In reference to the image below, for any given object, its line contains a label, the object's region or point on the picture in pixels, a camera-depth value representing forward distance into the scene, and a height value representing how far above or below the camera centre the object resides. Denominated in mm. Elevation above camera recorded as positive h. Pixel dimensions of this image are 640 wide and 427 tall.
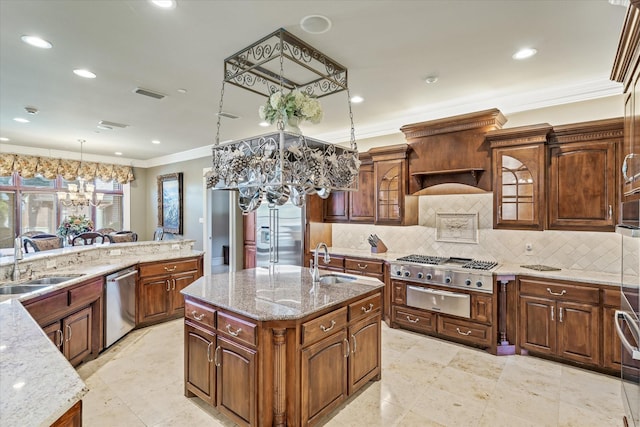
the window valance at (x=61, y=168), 6348 +994
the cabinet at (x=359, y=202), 4805 +159
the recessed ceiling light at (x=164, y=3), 2033 +1339
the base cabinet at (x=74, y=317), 2521 -913
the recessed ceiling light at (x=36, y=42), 2466 +1347
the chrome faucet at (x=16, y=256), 2809 -376
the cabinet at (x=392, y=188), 4375 +341
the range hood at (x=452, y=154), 3768 +725
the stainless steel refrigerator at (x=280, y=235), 5309 -390
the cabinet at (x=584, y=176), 3064 +350
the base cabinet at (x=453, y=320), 3418 -1252
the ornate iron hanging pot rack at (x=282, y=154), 2260 +441
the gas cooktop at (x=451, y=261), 3619 -605
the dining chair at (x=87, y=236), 5457 -380
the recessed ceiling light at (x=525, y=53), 2691 +1353
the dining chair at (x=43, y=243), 4492 -423
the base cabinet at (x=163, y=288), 4020 -969
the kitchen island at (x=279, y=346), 2000 -910
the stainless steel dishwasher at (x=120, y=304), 3441 -1026
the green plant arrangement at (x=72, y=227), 6168 -256
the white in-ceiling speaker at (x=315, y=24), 2230 +1346
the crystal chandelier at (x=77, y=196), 5984 +347
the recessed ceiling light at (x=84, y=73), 3061 +1363
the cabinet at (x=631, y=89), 1570 +684
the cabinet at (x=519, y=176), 3365 +386
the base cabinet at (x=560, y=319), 2959 -1045
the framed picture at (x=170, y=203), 7469 +253
